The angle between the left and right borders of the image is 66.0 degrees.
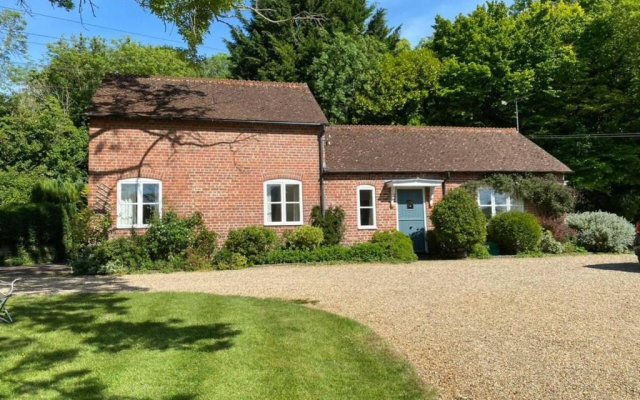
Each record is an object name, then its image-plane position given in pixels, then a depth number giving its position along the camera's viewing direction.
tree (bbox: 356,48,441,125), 28.78
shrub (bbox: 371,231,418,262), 15.74
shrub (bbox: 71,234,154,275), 13.68
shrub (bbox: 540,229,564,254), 17.12
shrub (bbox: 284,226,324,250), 16.02
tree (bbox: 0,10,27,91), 21.86
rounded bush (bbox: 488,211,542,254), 16.64
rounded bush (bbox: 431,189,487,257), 15.73
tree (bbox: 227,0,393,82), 29.45
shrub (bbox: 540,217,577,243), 17.81
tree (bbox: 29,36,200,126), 33.97
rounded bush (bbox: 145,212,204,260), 14.63
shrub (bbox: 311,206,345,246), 16.83
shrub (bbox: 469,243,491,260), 16.27
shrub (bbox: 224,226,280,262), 15.46
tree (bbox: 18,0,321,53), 8.15
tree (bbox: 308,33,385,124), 28.78
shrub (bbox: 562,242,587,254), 17.28
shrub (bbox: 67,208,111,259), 14.63
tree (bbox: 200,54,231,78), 47.09
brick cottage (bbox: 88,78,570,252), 15.63
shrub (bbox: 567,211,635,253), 17.22
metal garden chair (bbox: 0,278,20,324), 7.19
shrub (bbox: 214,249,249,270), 14.73
